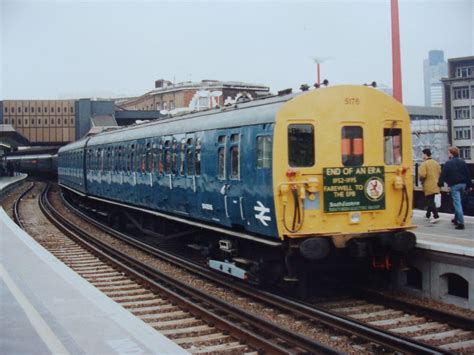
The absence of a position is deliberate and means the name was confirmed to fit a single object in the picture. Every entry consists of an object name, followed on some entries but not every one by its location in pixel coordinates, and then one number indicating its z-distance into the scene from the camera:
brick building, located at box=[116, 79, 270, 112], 56.42
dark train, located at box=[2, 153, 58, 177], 46.62
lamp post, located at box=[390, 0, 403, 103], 14.37
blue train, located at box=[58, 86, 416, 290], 9.07
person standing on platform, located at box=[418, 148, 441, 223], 12.29
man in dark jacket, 11.48
